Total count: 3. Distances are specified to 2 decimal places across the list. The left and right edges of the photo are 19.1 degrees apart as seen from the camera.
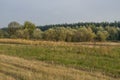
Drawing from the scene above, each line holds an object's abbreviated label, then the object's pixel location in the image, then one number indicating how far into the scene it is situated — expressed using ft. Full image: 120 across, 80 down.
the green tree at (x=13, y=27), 329.19
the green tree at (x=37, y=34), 276.39
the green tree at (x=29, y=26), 300.81
